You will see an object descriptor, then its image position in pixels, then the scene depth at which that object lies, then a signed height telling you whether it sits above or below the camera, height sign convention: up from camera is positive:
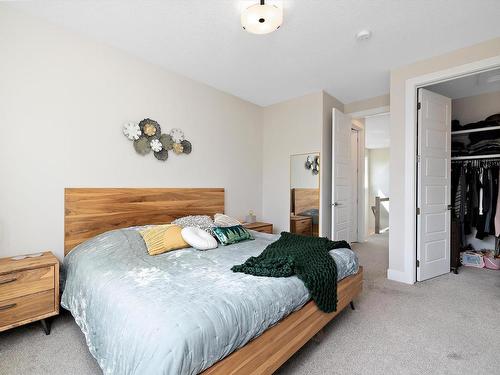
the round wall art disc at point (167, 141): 3.04 +0.56
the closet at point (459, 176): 3.08 +0.16
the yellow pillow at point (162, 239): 2.20 -0.46
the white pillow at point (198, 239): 2.30 -0.47
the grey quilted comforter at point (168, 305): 1.03 -0.59
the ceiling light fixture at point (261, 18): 1.85 +1.28
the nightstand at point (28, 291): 1.77 -0.75
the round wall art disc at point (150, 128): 2.86 +0.68
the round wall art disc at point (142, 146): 2.82 +0.47
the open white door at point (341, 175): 3.74 +0.20
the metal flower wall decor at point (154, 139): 2.79 +0.57
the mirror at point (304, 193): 3.90 -0.08
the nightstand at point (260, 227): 3.66 -0.57
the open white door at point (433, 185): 3.03 +0.04
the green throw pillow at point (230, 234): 2.55 -0.48
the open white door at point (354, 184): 5.04 +0.08
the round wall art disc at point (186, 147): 3.25 +0.53
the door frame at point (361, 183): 5.18 +0.11
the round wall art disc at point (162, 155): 2.99 +0.39
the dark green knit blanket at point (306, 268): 1.65 -0.54
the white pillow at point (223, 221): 2.91 -0.40
